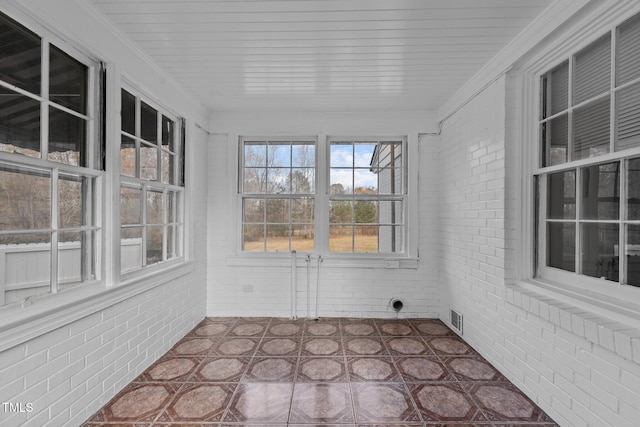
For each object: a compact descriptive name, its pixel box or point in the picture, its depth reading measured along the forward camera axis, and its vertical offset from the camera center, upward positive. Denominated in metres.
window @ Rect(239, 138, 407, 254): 3.66 +0.21
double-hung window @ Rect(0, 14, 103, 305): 1.46 +0.24
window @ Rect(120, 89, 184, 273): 2.30 +0.23
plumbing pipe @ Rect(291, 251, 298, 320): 3.55 -0.88
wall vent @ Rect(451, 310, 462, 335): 3.01 -1.14
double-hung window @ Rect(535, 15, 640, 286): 1.58 +0.31
